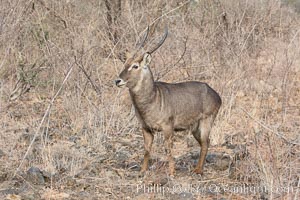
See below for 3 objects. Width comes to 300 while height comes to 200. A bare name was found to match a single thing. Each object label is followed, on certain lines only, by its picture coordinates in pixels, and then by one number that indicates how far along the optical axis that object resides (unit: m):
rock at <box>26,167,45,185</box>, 13.81
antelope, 15.10
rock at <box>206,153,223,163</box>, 16.31
